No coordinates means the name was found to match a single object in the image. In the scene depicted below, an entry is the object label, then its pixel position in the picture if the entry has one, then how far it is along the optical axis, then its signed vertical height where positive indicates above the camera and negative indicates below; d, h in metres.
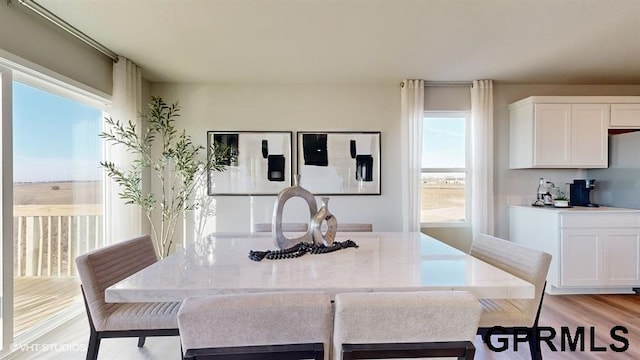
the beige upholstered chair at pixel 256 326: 0.99 -0.43
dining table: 1.24 -0.39
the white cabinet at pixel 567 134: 3.65 +0.50
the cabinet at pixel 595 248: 3.33 -0.66
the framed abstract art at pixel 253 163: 4.03 +0.21
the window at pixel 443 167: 4.16 +0.16
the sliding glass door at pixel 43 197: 2.24 -0.13
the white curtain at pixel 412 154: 3.91 +0.31
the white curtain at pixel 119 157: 3.27 +0.23
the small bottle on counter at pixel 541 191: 3.95 -0.12
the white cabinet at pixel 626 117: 3.63 +0.68
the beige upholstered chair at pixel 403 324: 1.02 -0.44
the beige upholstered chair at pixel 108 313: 1.68 -0.68
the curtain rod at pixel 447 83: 4.05 +1.16
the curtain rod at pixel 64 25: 2.26 +1.15
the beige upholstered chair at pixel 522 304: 1.67 -0.65
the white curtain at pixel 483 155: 3.94 +0.29
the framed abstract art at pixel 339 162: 4.05 +0.22
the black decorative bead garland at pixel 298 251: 1.72 -0.38
